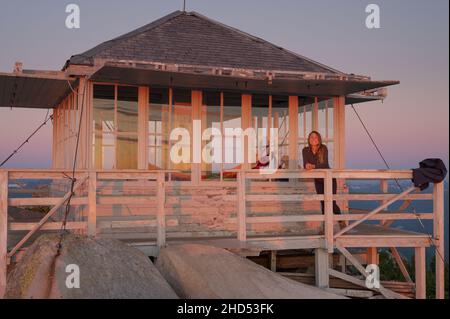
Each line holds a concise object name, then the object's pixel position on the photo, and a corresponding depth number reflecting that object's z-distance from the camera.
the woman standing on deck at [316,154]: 11.30
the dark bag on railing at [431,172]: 10.38
